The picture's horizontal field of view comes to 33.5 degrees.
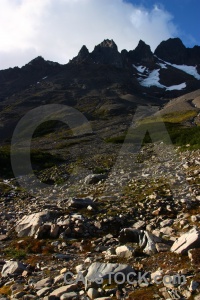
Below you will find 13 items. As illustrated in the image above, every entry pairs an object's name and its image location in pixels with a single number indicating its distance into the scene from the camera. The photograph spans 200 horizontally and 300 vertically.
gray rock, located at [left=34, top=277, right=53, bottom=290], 9.85
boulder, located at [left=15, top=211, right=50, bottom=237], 15.67
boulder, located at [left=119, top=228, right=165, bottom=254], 11.47
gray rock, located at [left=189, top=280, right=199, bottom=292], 8.18
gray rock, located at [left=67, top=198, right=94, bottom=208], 18.25
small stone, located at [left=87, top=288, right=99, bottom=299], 8.81
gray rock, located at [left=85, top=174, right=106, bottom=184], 25.11
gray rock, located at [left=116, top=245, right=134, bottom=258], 11.26
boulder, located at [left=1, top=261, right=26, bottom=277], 11.30
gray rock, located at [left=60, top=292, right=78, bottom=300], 8.75
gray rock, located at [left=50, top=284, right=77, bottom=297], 9.02
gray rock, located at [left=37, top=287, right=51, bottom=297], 9.31
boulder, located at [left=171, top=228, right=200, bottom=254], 10.47
